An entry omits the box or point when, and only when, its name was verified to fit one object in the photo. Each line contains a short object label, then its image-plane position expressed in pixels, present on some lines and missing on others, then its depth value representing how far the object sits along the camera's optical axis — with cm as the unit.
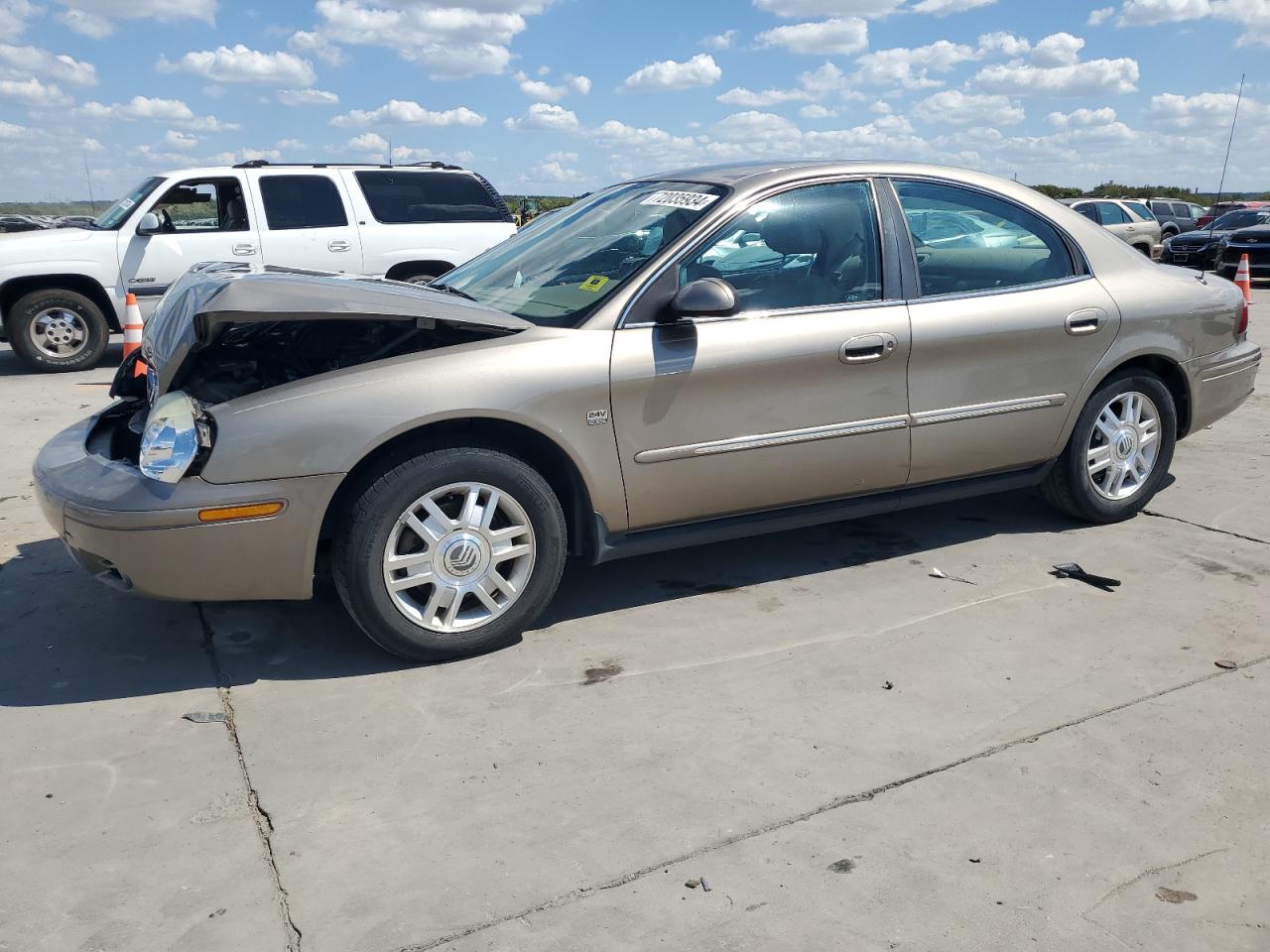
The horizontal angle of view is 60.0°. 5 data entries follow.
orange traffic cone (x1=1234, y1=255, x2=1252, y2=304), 1150
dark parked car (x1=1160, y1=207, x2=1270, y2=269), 2162
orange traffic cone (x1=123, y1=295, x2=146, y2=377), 788
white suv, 1004
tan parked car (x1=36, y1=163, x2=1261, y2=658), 347
